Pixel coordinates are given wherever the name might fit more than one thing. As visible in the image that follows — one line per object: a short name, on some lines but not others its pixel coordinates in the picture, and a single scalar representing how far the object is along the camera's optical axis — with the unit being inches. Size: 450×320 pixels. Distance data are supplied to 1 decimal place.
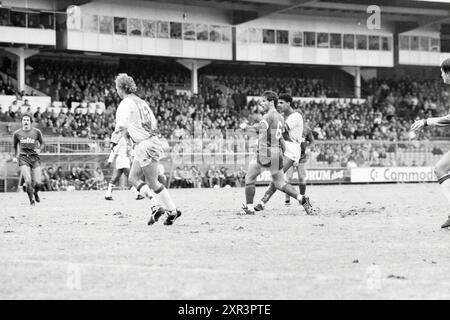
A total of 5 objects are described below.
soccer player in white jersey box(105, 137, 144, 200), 881.5
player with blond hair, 502.6
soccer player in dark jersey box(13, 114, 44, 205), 774.5
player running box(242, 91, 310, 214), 604.1
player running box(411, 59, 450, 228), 471.8
